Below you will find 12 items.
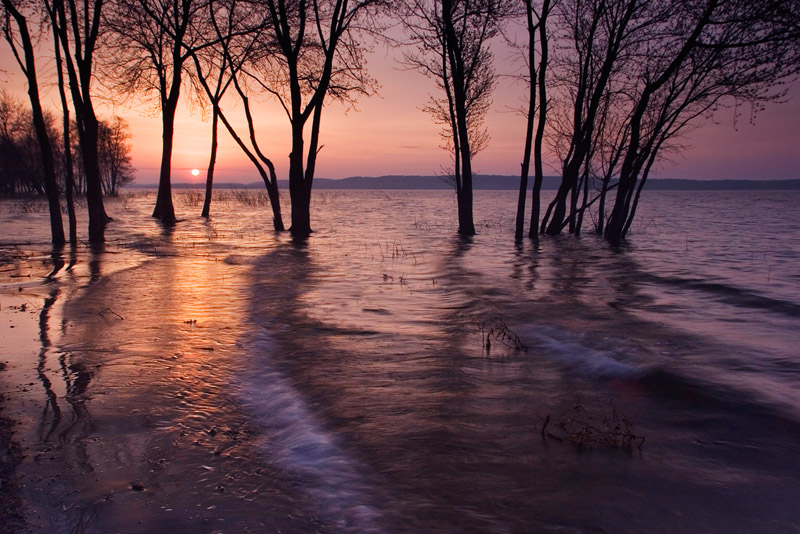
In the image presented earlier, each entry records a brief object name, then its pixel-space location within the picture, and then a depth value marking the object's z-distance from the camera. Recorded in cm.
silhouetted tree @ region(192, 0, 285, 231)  2259
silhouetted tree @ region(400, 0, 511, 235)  2042
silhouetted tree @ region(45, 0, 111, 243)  1557
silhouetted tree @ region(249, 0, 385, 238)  2011
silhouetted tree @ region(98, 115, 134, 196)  6169
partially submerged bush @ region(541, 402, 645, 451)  420
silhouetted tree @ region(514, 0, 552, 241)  1983
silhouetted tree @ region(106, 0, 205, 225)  2155
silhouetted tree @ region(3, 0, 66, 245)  1430
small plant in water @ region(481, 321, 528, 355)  701
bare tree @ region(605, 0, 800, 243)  1352
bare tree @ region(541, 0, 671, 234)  1833
